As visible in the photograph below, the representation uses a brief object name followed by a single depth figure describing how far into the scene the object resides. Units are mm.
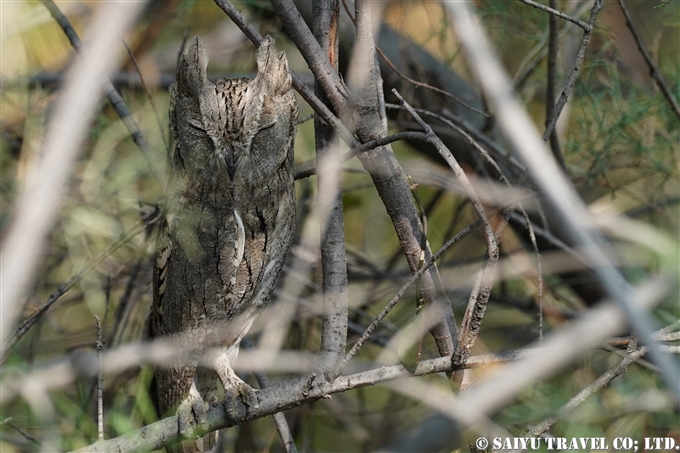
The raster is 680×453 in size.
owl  5820
